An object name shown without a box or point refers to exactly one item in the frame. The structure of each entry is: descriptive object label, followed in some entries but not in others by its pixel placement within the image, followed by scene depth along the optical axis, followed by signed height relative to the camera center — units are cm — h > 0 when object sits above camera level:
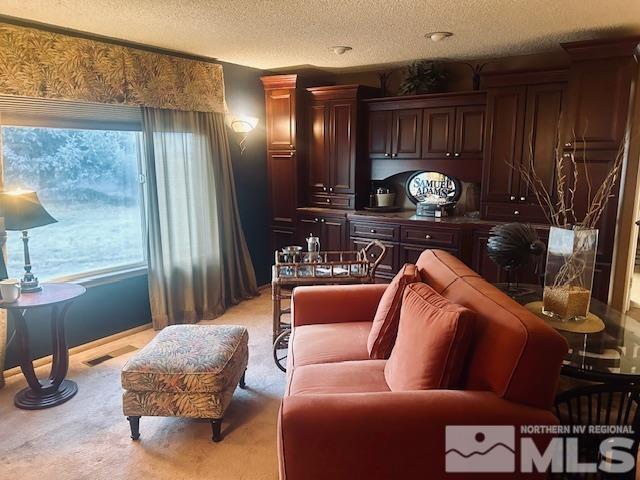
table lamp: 281 -26
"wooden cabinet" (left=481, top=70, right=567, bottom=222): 381 +25
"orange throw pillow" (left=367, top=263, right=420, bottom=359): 230 -75
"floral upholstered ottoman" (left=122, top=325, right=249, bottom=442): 240 -110
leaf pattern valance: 298 +71
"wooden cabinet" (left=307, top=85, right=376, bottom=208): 473 +27
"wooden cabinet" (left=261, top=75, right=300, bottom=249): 486 +16
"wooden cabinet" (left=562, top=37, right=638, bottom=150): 341 +59
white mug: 276 -71
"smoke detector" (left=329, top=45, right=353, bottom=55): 382 +99
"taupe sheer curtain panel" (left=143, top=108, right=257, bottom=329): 399 -43
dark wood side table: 282 -111
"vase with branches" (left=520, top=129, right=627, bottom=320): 215 -47
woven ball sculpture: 241 -39
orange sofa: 155 -81
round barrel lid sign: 472 -18
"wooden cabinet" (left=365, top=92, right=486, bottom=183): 426 +35
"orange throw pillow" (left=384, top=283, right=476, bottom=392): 170 -66
